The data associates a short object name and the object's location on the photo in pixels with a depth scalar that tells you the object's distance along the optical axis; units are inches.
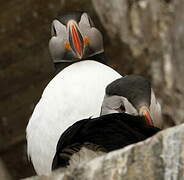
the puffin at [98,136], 368.5
